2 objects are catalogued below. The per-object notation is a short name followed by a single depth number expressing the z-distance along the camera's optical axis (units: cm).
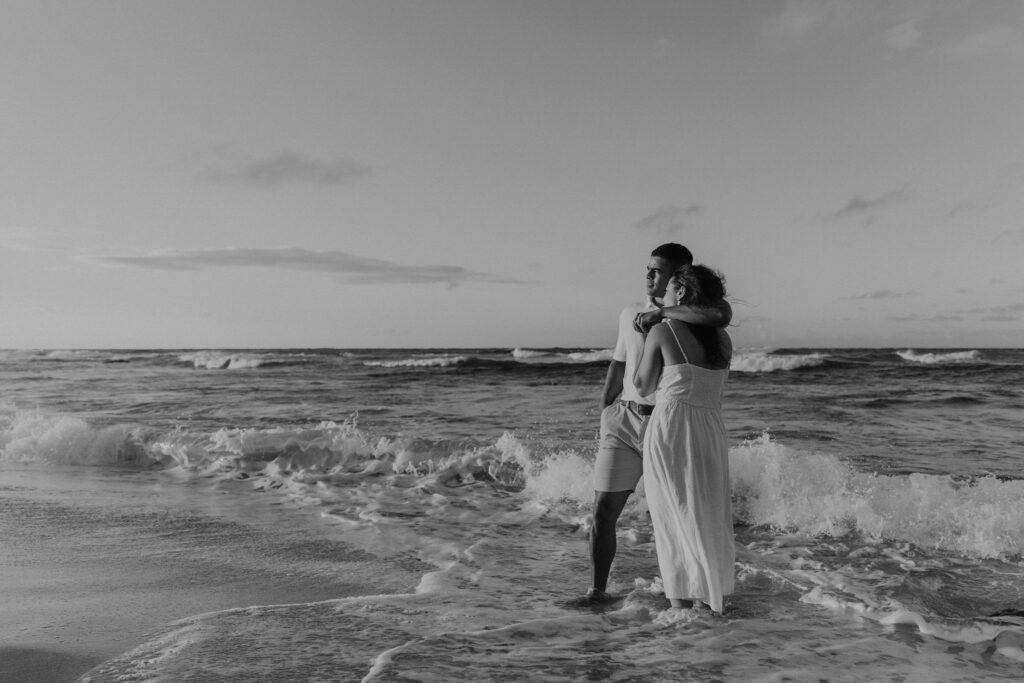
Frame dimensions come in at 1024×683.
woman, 366
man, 395
